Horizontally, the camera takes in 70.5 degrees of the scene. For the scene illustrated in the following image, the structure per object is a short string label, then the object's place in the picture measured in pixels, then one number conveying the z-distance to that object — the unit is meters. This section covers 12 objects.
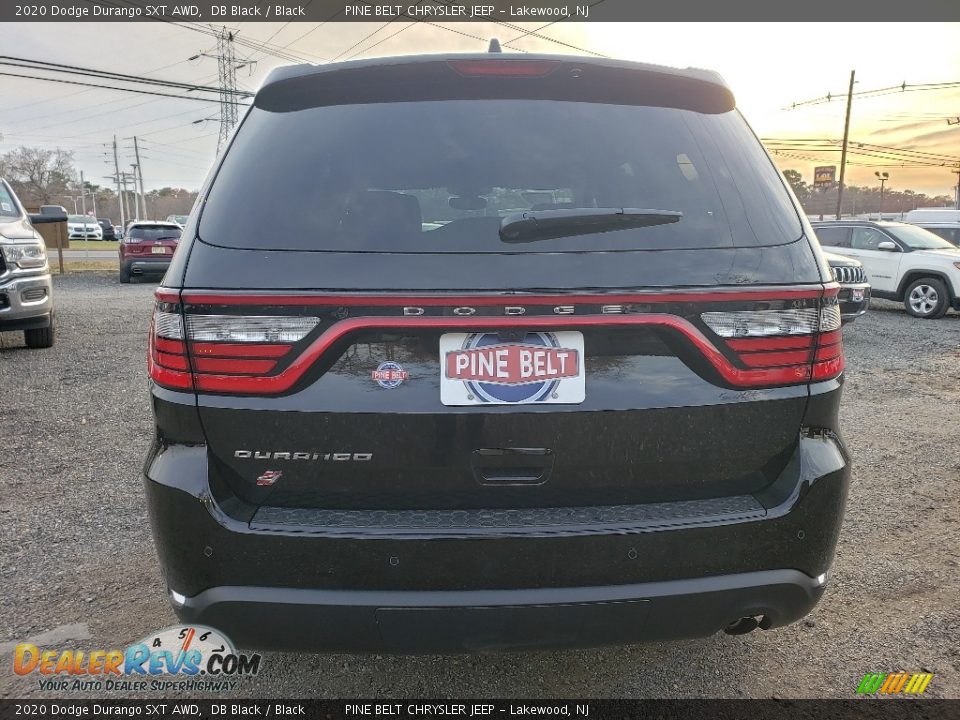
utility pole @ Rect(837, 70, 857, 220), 42.97
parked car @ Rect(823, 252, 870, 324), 9.48
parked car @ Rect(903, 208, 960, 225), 17.61
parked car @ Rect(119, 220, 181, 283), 17.30
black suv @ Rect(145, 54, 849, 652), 1.54
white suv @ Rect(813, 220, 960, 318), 11.96
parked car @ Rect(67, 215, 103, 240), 53.56
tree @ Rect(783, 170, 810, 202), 88.94
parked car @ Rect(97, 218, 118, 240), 55.18
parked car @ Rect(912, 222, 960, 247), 16.25
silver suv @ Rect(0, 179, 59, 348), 6.99
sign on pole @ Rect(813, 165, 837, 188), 68.19
